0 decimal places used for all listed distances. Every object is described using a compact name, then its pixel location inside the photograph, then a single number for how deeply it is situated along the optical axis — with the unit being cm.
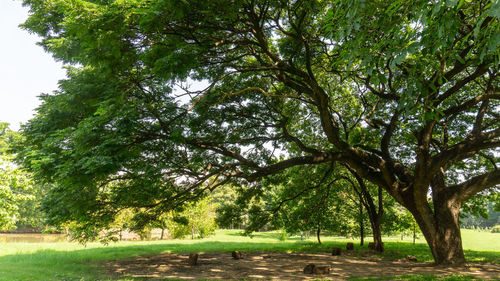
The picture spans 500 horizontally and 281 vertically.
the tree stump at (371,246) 1585
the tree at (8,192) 1239
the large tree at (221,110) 505
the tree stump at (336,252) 1427
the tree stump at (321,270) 881
